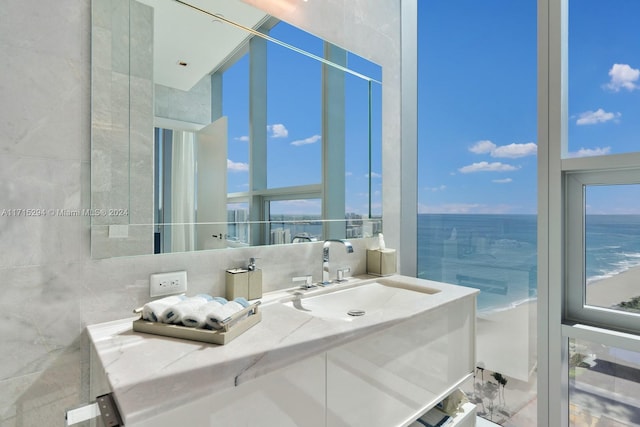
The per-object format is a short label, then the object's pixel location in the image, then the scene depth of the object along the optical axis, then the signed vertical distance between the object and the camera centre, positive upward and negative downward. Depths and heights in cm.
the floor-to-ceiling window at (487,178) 162 +20
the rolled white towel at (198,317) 86 -27
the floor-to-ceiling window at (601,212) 137 +1
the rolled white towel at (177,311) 89 -26
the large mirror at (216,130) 101 +31
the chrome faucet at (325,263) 154 -23
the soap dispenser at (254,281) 125 -25
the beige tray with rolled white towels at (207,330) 83 -30
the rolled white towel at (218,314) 84 -26
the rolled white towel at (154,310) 90 -26
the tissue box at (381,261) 176 -25
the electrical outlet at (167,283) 106 -22
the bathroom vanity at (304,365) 68 -39
